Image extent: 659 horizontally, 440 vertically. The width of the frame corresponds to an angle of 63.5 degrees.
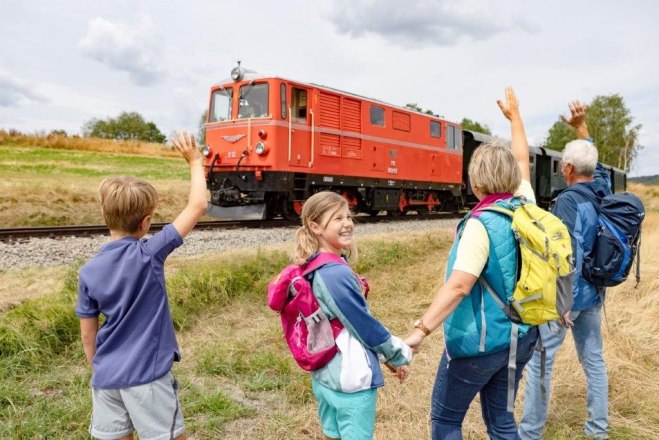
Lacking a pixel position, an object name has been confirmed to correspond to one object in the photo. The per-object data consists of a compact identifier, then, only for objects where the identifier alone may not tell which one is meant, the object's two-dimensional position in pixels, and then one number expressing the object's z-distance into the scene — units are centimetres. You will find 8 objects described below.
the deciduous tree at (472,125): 6990
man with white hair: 302
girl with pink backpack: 215
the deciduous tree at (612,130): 5534
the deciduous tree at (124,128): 7631
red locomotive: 1164
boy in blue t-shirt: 220
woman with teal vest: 227
